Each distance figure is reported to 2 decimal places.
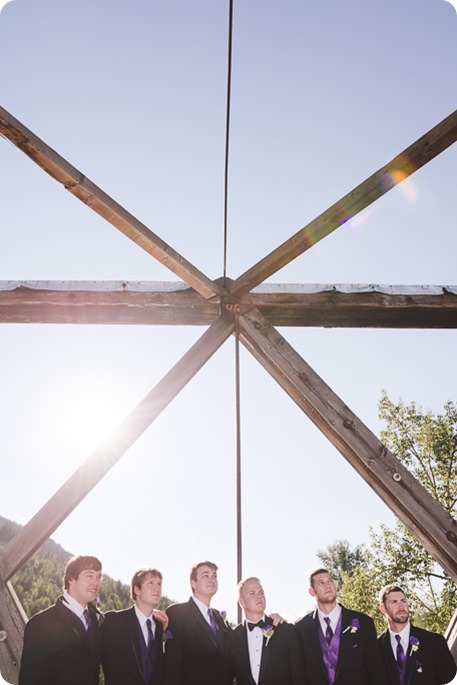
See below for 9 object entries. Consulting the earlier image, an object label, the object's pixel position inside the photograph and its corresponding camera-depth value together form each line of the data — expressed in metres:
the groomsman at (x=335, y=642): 2.79
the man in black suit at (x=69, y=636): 2.48
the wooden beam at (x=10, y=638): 2.68
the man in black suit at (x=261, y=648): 2.80
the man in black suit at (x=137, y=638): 2.63
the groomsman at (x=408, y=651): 2.83
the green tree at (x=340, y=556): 28.55
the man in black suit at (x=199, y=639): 2.74
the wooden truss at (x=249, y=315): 2.70
